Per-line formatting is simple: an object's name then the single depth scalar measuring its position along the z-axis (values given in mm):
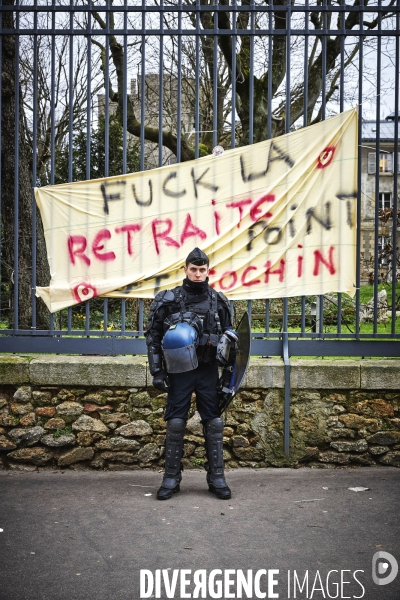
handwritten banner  6125
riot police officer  5285
